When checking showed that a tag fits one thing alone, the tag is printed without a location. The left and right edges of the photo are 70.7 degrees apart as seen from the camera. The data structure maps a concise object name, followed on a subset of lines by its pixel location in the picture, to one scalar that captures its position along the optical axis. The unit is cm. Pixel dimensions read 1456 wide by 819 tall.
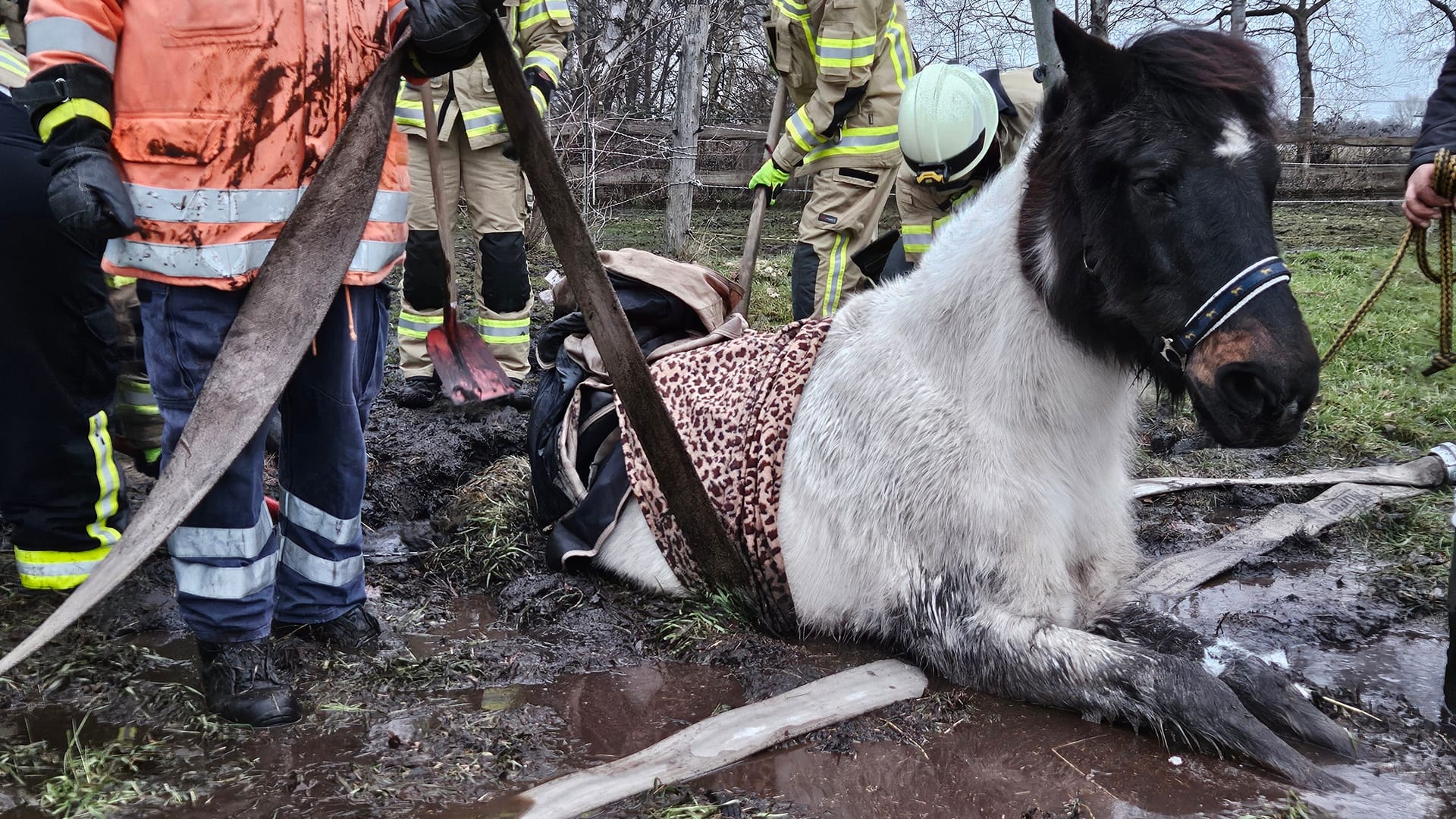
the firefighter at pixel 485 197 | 573
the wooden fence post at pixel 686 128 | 980
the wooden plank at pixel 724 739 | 226
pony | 239
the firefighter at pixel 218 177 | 235
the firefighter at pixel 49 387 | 314
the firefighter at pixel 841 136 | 575
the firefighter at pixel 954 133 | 457
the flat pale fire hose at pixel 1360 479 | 449
